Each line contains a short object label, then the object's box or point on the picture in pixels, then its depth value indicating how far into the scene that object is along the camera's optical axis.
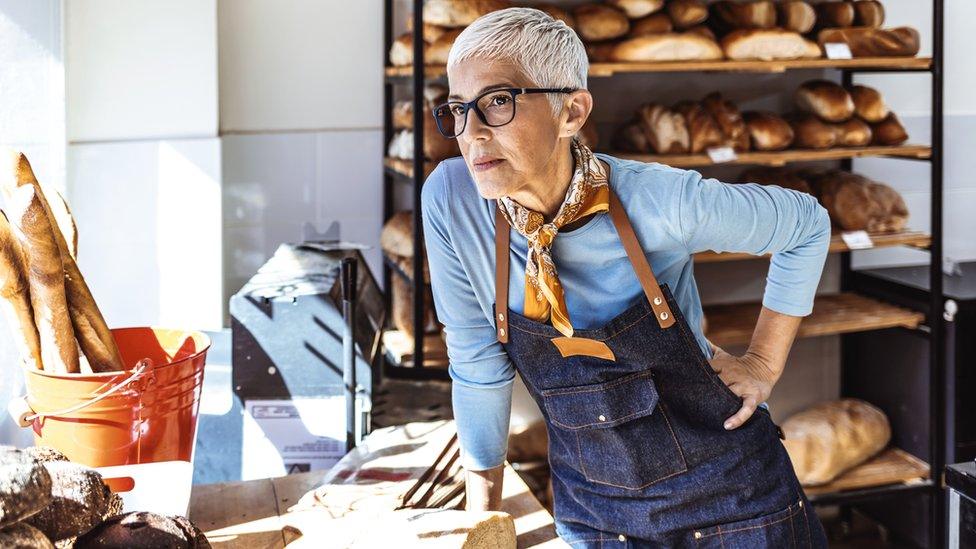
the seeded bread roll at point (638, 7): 3.19
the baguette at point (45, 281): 1.23
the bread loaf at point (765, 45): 3.23
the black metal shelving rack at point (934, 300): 3.34
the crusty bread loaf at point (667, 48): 3.13
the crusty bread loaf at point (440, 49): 2.99
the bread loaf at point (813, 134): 3.38
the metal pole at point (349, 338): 1.82
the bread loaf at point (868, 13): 3.45
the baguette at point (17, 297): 1.28
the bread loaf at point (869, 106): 3.49
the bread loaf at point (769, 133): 3.35
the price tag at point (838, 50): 3.29
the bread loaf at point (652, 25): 3.20
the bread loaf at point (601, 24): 3.17
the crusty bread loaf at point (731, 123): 3.31
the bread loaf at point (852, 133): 3.41
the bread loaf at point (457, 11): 3.03
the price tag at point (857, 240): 3.34
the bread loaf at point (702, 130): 3.27
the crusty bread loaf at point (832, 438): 3.44
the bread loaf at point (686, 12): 3.23
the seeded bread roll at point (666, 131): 3.28
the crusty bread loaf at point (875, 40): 3.35
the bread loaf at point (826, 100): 3.42
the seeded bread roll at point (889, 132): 3.46
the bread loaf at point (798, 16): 3.38
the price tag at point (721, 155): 3.21
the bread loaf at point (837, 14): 3.42
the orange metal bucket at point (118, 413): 1.33
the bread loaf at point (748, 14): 3.35
